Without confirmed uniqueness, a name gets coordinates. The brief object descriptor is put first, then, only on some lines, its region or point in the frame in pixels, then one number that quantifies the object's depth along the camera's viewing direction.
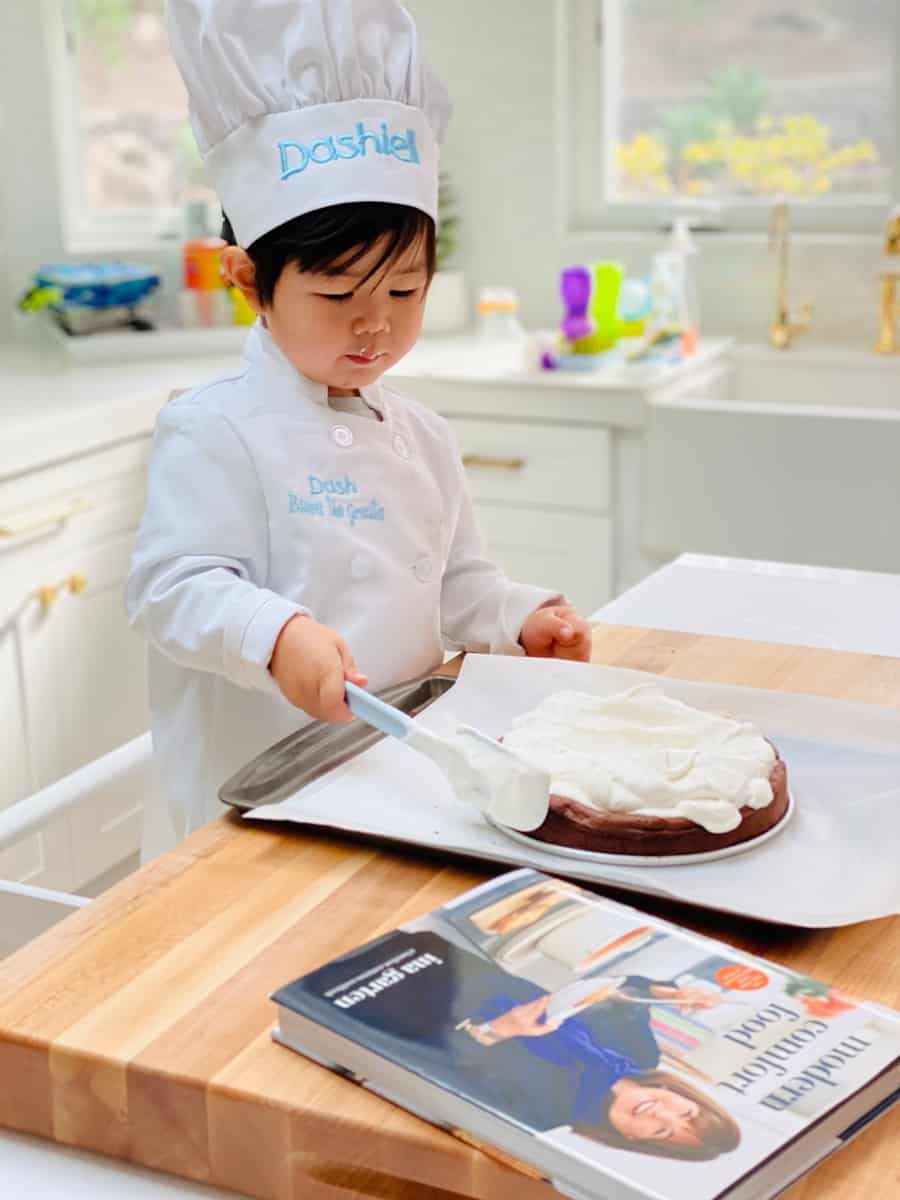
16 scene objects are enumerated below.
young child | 1.07
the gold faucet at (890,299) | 2.78
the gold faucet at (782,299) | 2.91
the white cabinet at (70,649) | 2.24
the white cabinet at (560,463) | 2.54
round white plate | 0.88
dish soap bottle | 2.91
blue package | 2.92
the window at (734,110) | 2.98
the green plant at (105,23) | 3.22
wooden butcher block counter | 0.67
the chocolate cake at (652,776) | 0.88
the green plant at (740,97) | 3.05
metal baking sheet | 0.99
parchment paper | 0.85
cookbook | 0.63
